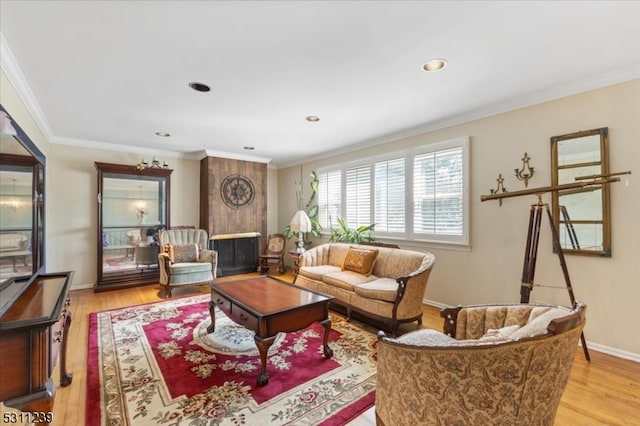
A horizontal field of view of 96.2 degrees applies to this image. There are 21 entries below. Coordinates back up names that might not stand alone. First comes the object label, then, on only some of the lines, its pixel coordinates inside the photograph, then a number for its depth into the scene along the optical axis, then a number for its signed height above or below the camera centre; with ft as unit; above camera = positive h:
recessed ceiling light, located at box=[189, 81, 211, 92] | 9.13 +4.16
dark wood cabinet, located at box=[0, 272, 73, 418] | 4.10 -2.12
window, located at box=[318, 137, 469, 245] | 12.34 +1.08
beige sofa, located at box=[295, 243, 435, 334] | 9.91 -2.66
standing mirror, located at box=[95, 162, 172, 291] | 15.89 -0.37
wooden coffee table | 7.31 -2.63
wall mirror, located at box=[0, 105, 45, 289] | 6.49 +0.26
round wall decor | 19.62 +1.67
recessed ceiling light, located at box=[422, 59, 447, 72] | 7.79 +4.15
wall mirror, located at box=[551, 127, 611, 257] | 8.73 +0.55
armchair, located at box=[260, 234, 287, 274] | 20.01 -2.76
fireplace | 19.49 -2.59
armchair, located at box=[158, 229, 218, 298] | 14.56 -2.42
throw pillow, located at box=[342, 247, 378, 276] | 12.73 -2.09
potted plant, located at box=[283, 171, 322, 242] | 19.62 +0.17
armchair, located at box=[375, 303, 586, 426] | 3.84 -2.29
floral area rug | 6.13 -4.23
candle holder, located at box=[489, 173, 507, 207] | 10.96 +1.03
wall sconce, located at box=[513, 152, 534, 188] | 10.27 +1.52
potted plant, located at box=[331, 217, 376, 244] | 15.78 -1.10
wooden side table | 14.45 -2.43
